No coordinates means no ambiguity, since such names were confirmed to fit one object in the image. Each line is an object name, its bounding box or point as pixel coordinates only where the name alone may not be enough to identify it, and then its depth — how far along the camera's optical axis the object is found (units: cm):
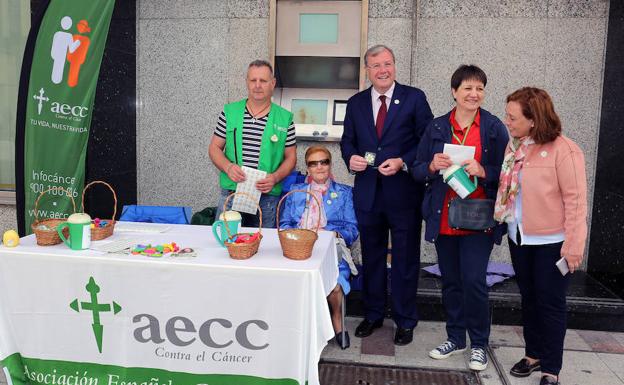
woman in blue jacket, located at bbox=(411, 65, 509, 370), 277
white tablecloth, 218
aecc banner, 314
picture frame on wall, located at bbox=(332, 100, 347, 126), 424
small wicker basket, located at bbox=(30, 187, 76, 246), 240
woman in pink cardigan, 246
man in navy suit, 311
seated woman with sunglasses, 321
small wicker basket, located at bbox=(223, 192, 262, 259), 224
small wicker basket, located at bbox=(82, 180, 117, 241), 254
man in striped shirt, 324
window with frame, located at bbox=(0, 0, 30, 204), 445
